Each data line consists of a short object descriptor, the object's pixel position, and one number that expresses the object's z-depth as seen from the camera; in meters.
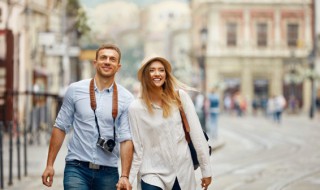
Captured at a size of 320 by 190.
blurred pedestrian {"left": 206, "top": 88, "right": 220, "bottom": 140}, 26.07
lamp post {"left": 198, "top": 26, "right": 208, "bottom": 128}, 35.31
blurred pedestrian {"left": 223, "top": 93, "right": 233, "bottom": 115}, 58.30
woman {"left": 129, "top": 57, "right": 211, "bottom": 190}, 6.09
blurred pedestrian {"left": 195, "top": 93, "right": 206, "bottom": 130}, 24.67
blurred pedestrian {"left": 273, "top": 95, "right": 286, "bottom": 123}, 40.28
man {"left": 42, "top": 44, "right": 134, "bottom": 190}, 6.00
